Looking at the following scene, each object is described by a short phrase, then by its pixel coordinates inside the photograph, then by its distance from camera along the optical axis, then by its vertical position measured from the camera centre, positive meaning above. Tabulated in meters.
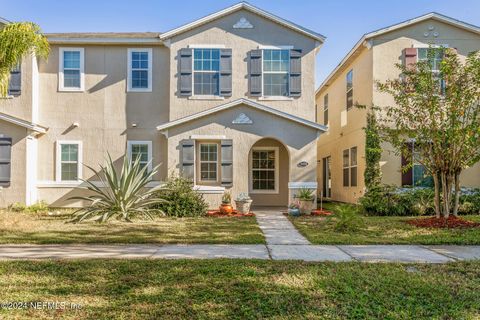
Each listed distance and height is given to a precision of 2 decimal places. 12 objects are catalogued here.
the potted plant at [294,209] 13.23 -1.36
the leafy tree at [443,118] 10.07 +1.46
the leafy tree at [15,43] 9.99 +3.40
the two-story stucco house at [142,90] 15.02 +3.22
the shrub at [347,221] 9.34 -1.24
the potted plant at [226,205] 13.16 -1.21
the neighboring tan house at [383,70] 14.61 +4.16
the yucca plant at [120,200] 11.38 -0.90
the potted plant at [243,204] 13.34 -1.17
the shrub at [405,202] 13.27 -1.10
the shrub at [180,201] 12.87 -1.04
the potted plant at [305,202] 13.32 -1.11
